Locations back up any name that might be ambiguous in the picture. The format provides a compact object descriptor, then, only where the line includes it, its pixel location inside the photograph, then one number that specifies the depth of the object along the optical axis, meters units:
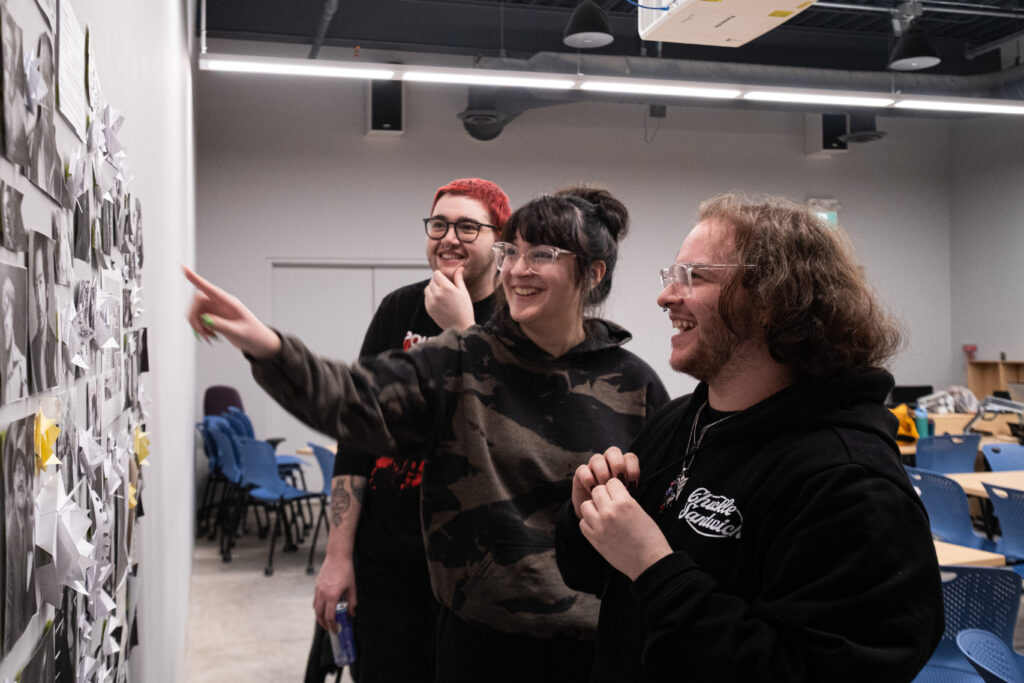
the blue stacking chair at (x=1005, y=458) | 5.87
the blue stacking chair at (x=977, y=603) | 2.59
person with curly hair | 0.94
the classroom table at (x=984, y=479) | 4.77
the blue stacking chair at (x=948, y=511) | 4.54
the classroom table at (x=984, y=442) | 6.42
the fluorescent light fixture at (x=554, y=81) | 5.81
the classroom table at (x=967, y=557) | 3.07
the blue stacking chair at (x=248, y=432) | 7.11
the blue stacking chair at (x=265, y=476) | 6.16
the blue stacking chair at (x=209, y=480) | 7.17
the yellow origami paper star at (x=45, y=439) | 0.71
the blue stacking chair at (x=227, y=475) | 6.56
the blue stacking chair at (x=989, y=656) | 1.87
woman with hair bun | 1.46
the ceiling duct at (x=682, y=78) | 7.83
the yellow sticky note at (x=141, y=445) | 1.51
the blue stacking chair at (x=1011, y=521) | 4.34
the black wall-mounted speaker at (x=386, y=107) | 8.87
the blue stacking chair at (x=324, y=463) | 5.91
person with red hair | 1.84
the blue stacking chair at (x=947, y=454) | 6.04
